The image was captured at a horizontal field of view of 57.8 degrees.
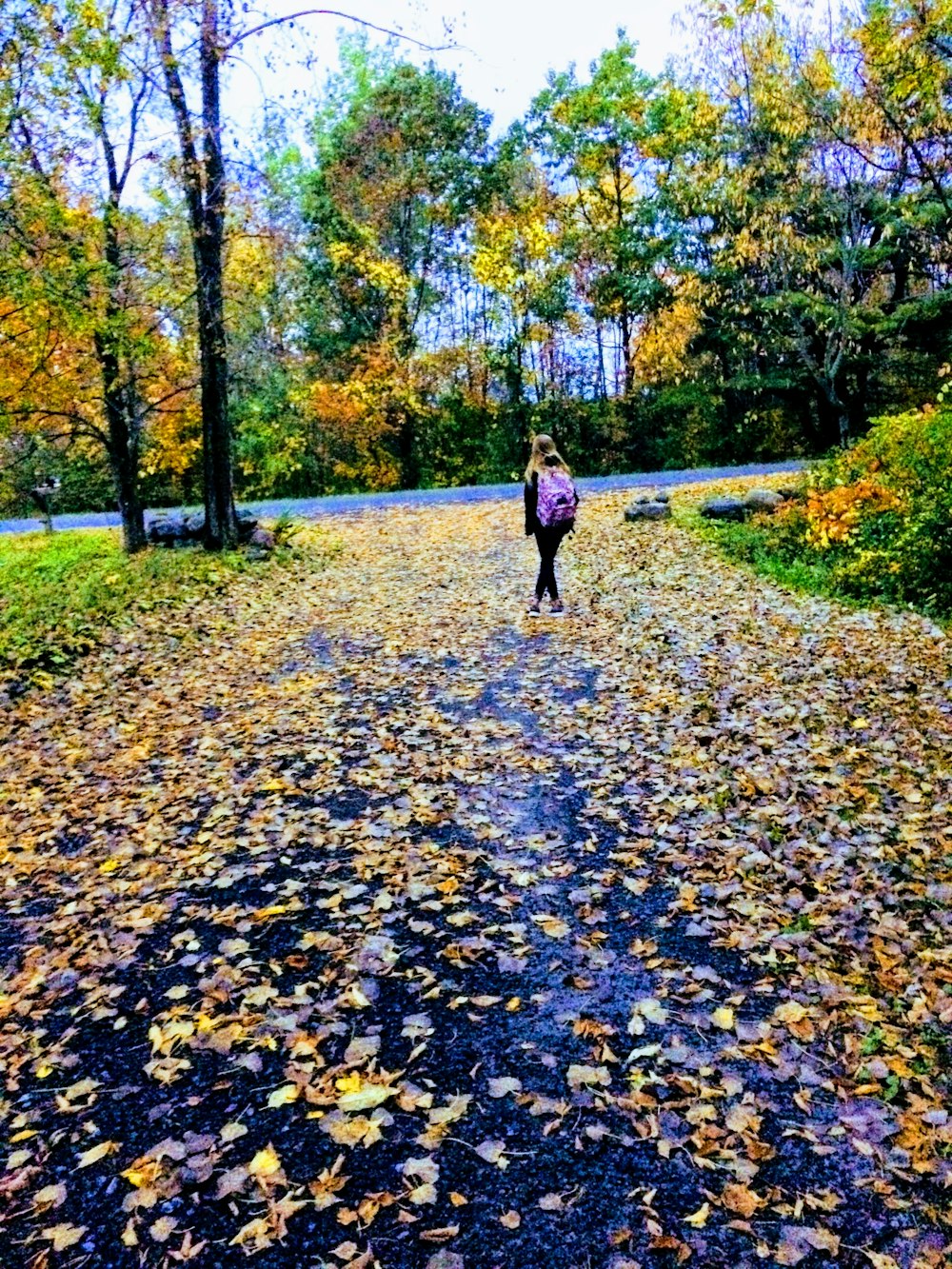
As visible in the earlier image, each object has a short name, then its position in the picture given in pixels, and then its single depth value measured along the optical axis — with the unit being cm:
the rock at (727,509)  1471
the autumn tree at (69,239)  834
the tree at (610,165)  2589
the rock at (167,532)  1570
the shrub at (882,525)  970
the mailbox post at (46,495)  1958
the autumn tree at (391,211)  2592
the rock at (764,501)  1448
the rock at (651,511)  1567
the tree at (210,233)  1207
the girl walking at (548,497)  936
